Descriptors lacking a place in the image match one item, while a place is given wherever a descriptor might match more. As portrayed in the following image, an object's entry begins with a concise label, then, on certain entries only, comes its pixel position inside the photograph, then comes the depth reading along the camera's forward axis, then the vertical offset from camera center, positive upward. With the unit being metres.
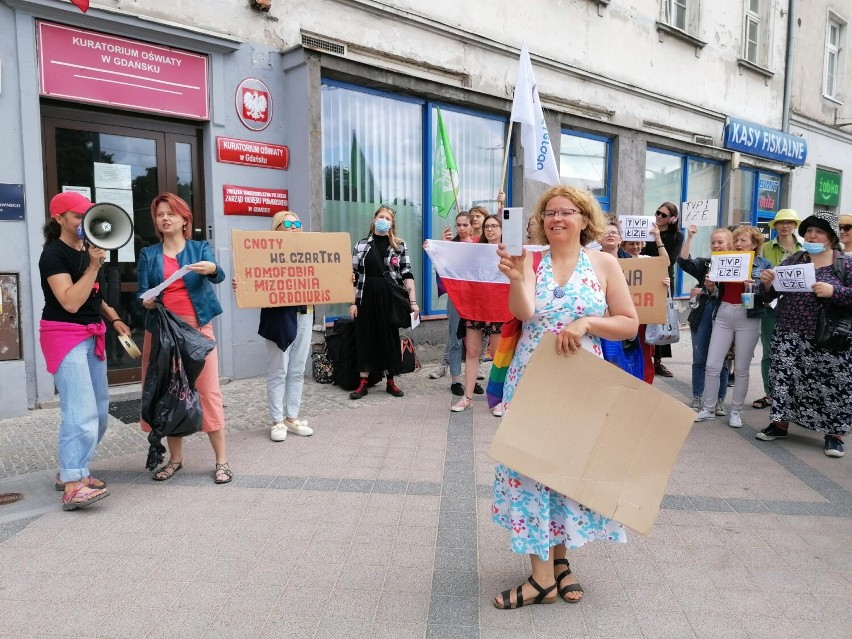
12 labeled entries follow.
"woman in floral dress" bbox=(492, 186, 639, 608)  2.69 -0.26
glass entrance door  6.08 +0.88
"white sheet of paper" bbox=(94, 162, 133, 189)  6.32 +0.79
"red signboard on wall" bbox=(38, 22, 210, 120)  5.80 +1.78
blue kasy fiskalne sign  14.29 +2.71
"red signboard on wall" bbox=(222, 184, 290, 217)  7.04 +0.63
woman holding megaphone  3.66 -0.47
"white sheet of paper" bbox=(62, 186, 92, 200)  6.09 +0.63
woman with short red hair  4.12 -0.19
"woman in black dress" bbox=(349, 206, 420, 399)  6.68 -0.47
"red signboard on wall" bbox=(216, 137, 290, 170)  6.97 +1.16
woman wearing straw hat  6.52 +0.09
